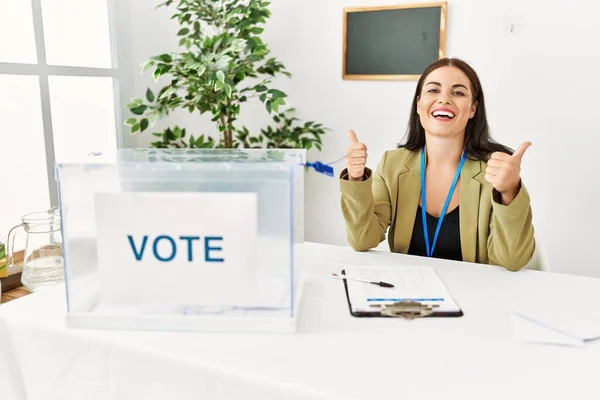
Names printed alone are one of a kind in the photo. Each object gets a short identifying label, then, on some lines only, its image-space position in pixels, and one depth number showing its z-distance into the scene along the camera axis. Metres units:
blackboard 2.45
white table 0.78
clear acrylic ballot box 0.89
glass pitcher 1.47
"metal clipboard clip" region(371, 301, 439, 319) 0.99
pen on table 1.10
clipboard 0.99
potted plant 2.34
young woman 1.44
